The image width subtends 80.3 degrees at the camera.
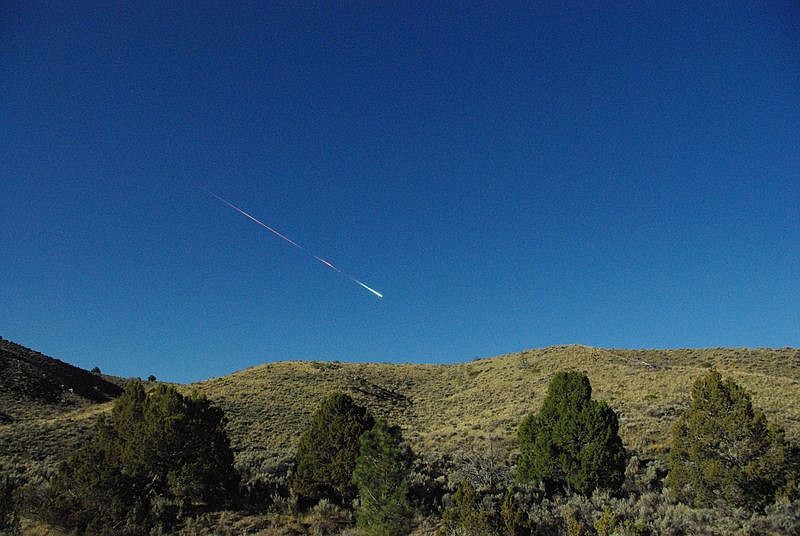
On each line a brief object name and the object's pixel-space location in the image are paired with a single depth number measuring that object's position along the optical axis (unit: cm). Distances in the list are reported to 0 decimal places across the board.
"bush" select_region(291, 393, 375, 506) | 1967
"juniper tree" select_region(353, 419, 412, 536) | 1549
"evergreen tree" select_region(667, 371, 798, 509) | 1625
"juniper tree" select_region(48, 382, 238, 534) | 1661
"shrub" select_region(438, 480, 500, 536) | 1380
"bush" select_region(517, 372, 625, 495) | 2006
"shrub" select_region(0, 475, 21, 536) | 1581
